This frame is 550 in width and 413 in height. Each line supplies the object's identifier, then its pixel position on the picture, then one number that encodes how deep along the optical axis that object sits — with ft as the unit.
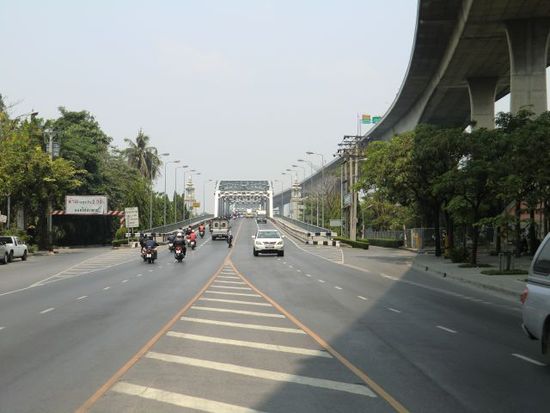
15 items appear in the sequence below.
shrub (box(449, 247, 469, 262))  114.93
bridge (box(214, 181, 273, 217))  599.25
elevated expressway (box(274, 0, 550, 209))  111.04
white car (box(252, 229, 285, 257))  144.87
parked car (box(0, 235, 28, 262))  126.93
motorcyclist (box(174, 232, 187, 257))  124.15
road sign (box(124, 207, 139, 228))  207.31
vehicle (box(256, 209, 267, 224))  403.58
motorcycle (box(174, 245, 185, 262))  122.93
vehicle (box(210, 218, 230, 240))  229.66
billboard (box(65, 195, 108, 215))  198.80
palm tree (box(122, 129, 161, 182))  350.84
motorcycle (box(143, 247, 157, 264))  119.55
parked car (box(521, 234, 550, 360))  27.37
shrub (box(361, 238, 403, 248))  200.13
